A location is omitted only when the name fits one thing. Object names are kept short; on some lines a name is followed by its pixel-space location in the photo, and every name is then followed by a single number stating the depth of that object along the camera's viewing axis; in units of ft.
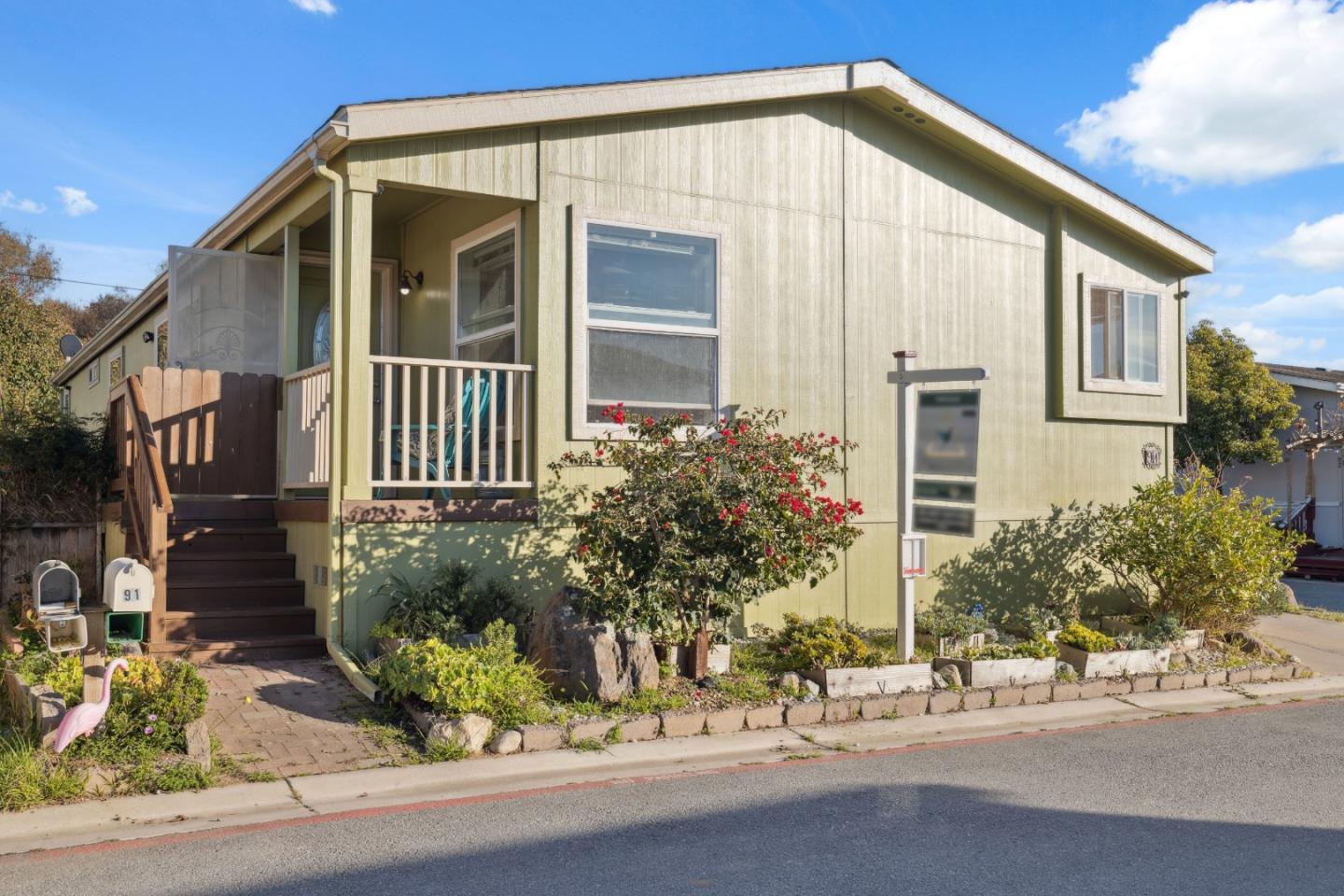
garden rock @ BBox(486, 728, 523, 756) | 19.89
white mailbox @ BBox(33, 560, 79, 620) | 23.84
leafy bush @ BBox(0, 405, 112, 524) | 31.91
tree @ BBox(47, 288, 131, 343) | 119.24
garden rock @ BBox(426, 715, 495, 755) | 19.66
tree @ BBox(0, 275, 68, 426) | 68.90
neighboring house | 70.54
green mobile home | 25.96
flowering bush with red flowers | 23.20
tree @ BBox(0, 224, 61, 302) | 103.60
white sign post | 25.88
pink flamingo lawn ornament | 17.04
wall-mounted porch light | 35.19
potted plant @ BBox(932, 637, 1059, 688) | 26.05
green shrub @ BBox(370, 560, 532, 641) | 23.99
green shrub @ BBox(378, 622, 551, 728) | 20.35
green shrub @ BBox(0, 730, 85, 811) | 16.37
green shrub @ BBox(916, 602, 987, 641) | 28.22
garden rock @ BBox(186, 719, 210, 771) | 17.99
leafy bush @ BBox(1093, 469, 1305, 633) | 30.17
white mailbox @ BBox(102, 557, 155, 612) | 23.29
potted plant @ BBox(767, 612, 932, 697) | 24.54
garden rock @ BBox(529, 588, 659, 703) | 22.13
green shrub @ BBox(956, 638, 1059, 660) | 26.91
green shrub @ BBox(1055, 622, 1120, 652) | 28.40
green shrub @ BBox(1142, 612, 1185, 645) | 30.04
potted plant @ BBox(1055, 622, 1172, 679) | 27.86
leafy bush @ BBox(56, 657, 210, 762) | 18.06
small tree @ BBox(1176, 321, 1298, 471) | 70.49
